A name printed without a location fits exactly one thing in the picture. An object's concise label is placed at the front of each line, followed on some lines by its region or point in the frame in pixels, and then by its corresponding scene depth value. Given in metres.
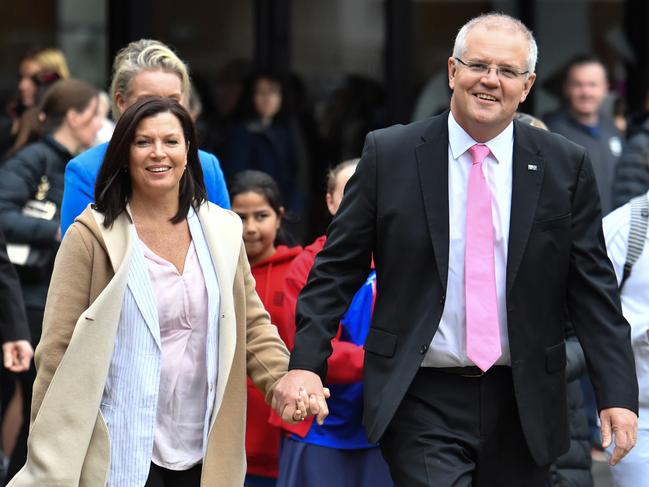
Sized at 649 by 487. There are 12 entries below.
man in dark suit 9.17
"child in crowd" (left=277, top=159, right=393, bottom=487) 10.90
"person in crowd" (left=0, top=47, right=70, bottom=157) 16.00
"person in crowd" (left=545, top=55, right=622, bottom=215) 18.30
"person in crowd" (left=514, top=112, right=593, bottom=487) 11.45
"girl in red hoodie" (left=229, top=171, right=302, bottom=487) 12.14
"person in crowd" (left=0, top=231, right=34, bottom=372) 11.51
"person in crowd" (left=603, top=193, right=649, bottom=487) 11.04
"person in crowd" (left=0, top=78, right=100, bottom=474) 13.45
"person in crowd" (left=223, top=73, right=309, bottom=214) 21.50
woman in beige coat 8.91
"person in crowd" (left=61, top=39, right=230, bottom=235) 10.69
